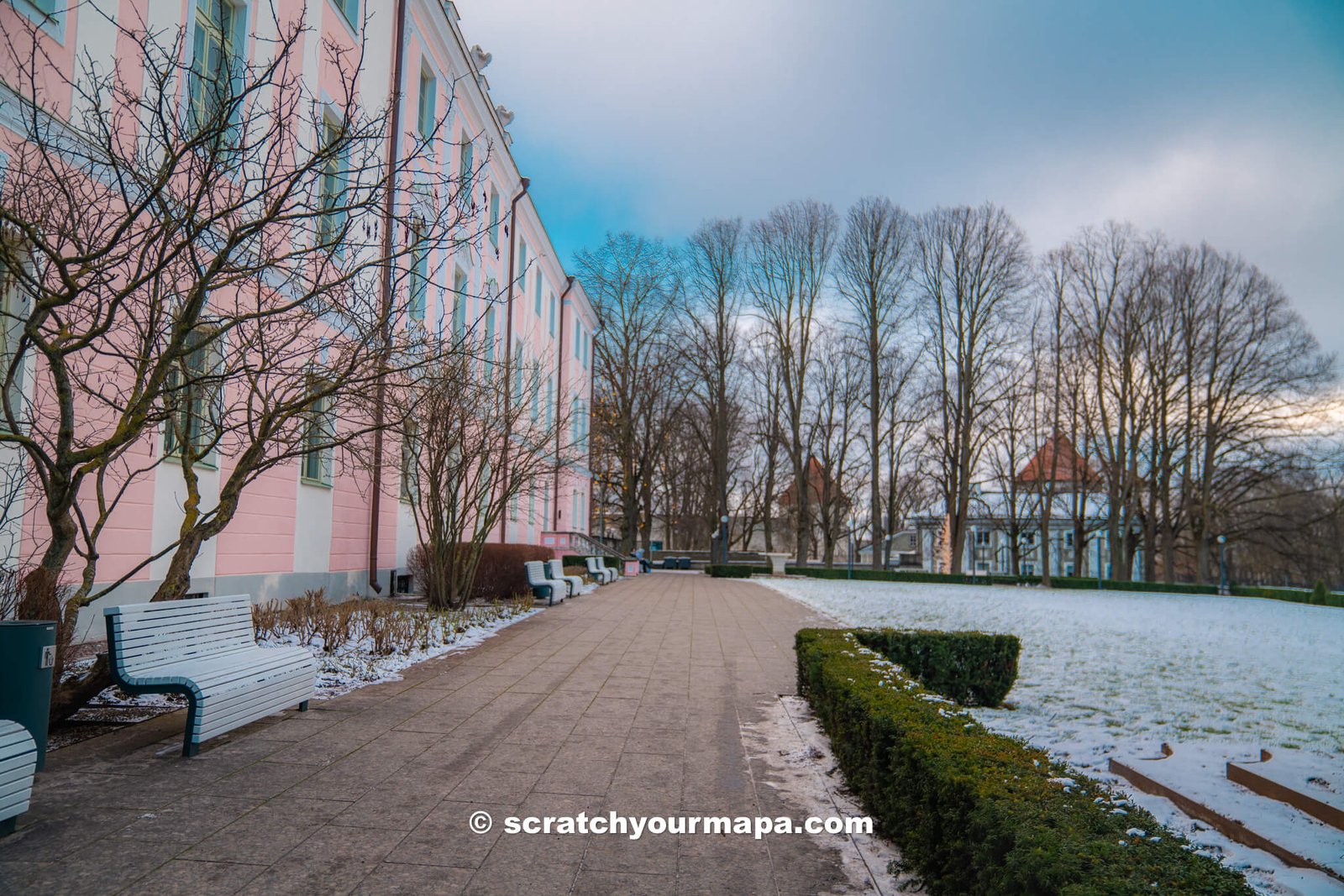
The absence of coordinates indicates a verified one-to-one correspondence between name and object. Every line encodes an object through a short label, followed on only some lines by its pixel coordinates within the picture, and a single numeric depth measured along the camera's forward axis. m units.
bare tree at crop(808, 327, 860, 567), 41.81
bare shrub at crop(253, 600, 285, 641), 7.87
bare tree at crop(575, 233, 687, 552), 40.22
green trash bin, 4.00
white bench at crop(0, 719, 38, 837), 3.38
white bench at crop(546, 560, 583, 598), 17.44
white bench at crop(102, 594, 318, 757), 4.74
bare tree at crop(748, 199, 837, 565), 40.31
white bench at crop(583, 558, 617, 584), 24.59
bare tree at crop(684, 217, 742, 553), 40.75
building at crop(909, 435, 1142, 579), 39.97
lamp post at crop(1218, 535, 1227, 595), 35.84
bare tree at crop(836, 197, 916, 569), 38.91
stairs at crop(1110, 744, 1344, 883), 4.01
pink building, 8.27
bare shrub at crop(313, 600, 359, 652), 8.23
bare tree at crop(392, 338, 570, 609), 11.91
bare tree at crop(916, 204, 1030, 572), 38.31
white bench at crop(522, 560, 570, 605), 15.81
